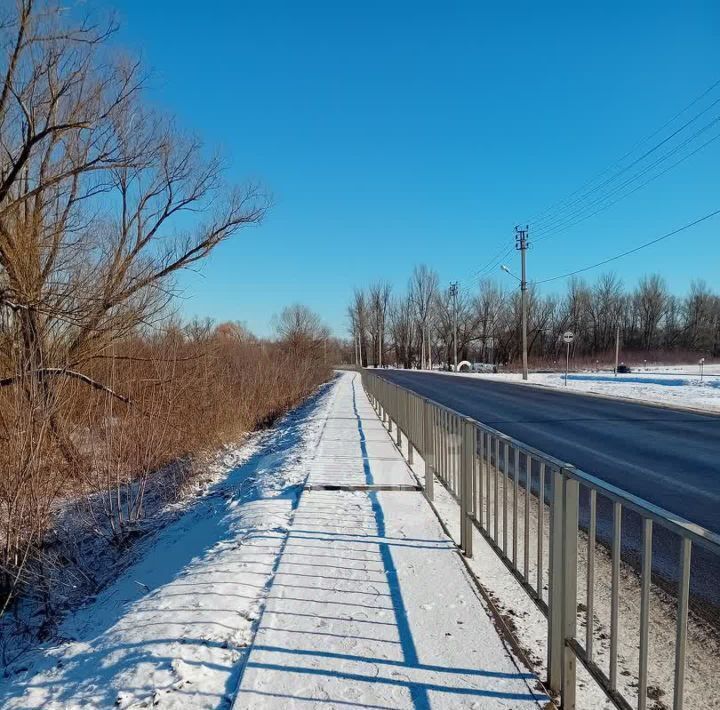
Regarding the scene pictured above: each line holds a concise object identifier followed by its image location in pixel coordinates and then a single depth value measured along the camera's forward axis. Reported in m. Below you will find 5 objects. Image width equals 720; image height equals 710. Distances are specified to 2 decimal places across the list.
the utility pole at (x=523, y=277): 36.09
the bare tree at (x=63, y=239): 8.77
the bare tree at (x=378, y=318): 88.56
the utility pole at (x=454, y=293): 64.56
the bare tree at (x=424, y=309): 78.06
